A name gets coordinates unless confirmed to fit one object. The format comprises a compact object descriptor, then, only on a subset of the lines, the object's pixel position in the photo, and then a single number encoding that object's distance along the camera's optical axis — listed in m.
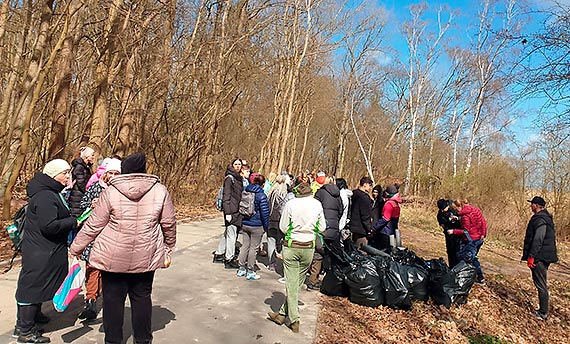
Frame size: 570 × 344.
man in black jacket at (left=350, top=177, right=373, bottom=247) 8.02
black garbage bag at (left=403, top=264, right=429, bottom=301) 6.81
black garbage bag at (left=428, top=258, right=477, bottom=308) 7.04
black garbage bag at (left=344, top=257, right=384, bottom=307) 6.44
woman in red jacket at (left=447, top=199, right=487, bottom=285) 8.50
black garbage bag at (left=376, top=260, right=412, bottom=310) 6.51
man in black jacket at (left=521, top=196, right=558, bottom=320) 7.18
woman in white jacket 5.25
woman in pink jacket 3.76
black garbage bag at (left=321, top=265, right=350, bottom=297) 6.69
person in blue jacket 7.45
